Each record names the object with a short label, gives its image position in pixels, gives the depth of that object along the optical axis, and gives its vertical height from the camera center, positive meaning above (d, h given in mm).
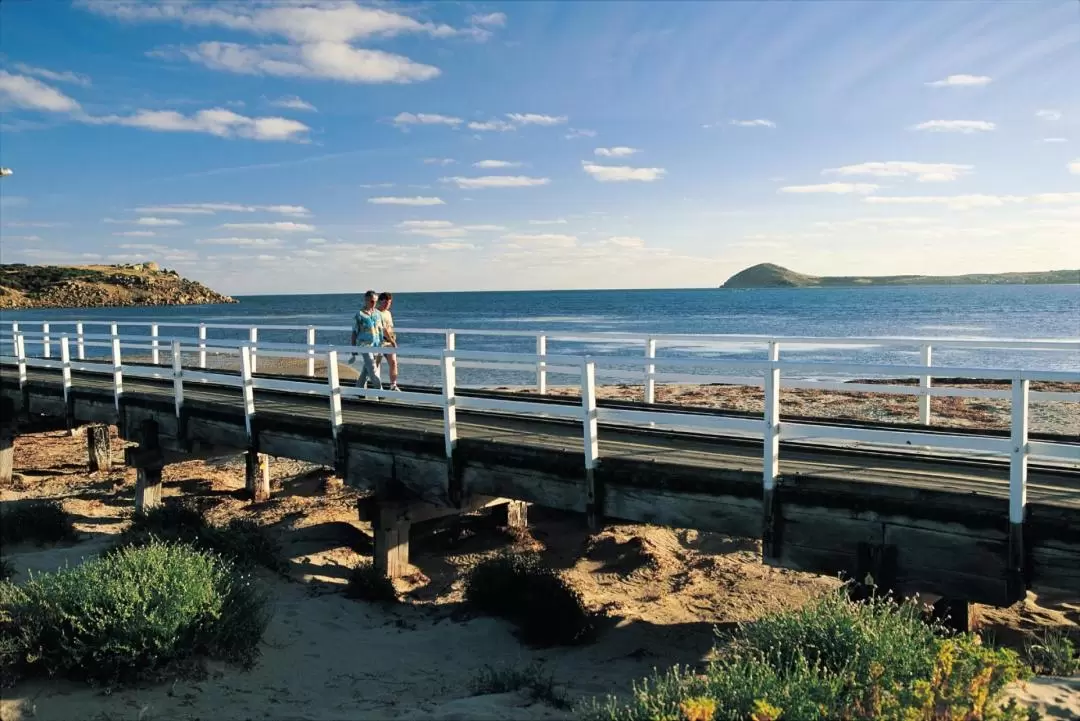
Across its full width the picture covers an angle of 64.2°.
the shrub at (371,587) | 10242 -3366
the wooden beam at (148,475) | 13789 -2712
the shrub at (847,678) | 4949 -2347
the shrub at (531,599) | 9172 -3281
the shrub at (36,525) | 12375 -3181
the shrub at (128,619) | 7129 -2725
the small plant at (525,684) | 7086 -3217
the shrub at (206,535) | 10828 -2957
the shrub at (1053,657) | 7168 -3073
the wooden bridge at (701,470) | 6371 -1562
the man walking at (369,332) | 13125 -393
